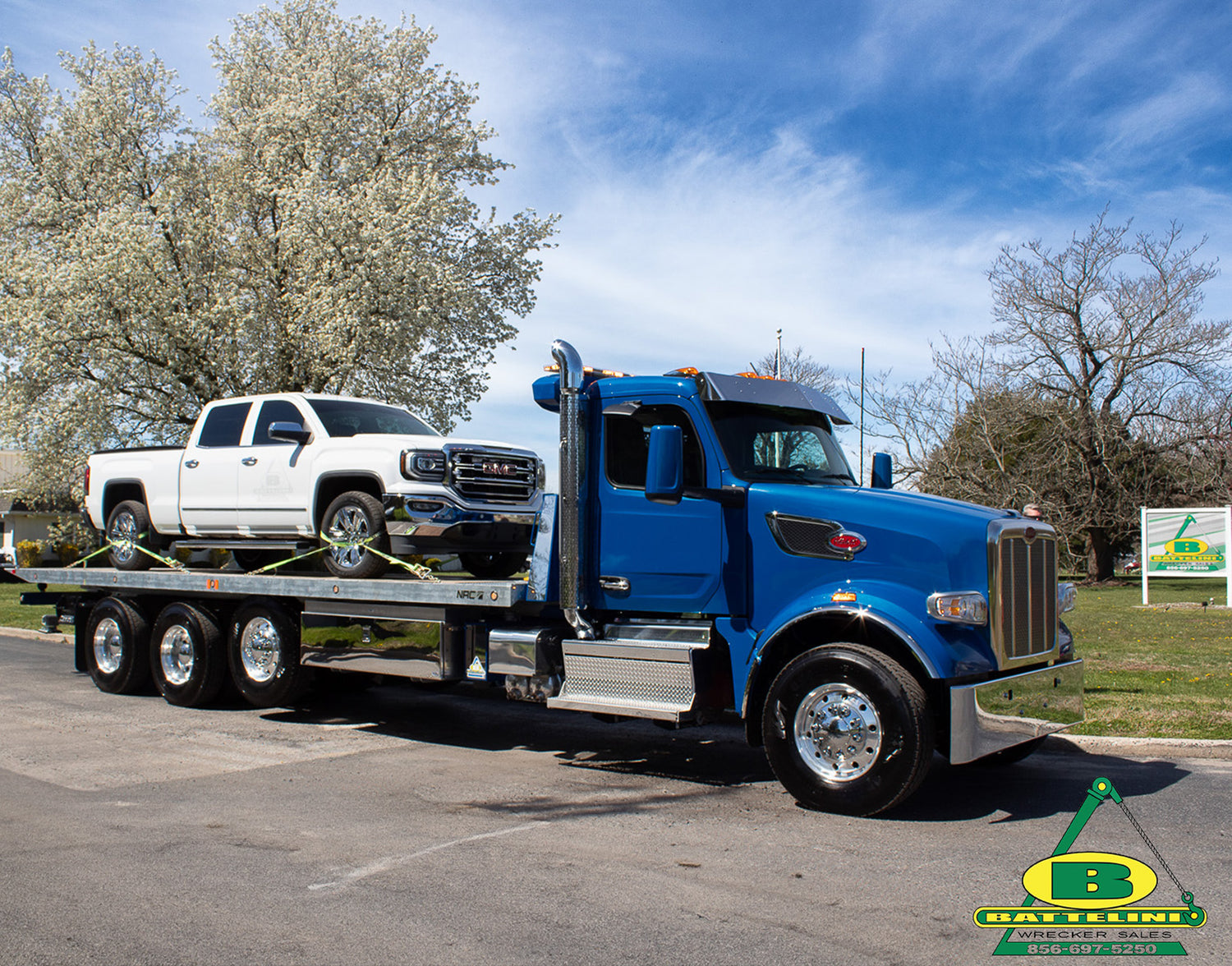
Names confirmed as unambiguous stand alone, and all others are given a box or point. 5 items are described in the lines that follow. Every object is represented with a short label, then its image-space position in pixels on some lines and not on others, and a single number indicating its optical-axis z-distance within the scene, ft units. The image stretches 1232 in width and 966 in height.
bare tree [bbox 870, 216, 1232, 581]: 112.68
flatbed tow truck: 20.40
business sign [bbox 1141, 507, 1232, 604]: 73.26
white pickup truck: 28.99
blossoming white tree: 75.82
